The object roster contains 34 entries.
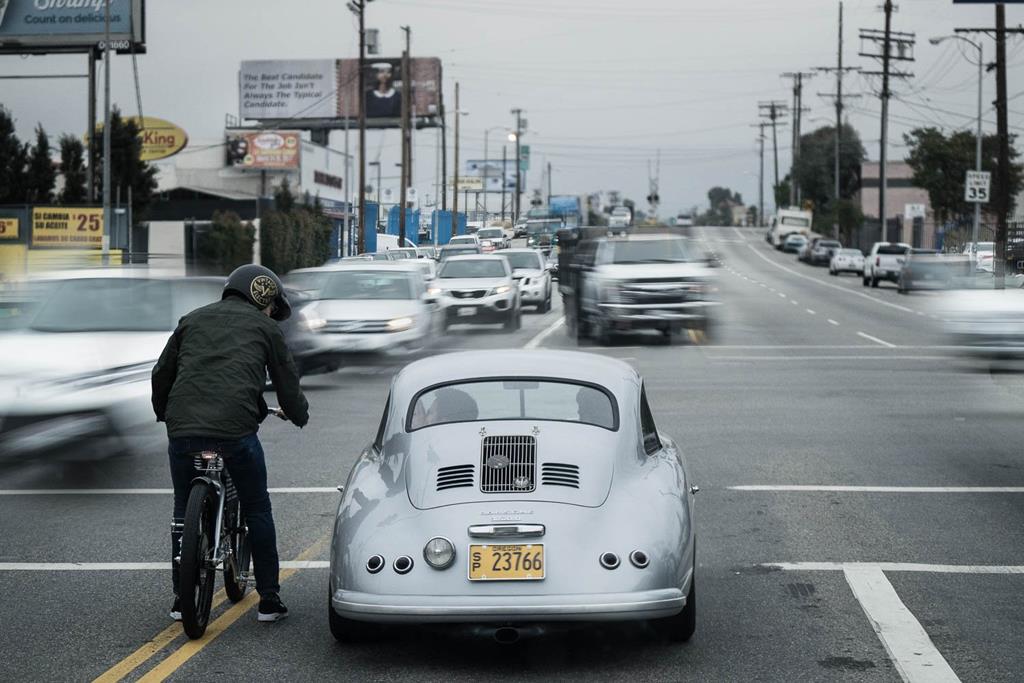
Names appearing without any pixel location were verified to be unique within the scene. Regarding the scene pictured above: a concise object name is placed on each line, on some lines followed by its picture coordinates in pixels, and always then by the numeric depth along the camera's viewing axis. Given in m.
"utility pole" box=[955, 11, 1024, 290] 45.97
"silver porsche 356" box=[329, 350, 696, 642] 6.50
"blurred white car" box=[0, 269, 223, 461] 12.23
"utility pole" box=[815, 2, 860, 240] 94.38
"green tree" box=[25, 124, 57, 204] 61.22
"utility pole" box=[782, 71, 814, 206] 121.12
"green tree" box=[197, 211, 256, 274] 52.22
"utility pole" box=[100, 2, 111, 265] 41.22
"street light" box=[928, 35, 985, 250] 53.16
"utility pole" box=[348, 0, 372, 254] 52.44
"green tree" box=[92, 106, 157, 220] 59.34
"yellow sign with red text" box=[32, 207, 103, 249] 48.91
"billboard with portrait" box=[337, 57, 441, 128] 96.62
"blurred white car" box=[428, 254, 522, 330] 31.38
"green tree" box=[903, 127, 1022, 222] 75.75
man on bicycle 7.31
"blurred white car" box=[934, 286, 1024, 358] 18.11
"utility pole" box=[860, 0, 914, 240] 76.75
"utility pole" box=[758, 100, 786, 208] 140.00
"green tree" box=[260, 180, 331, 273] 55.59
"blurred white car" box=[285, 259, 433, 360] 21.77
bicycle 6.97
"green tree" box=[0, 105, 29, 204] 59.91
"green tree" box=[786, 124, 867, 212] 129.75
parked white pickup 57.48
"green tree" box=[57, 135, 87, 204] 63.38
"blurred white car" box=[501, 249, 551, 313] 38.16
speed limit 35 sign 55.88
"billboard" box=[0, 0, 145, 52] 55.94
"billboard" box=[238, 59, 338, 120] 102.25
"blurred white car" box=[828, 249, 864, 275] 70.81
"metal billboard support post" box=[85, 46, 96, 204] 50.00
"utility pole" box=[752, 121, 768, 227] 160.50
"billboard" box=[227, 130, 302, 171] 88.12
